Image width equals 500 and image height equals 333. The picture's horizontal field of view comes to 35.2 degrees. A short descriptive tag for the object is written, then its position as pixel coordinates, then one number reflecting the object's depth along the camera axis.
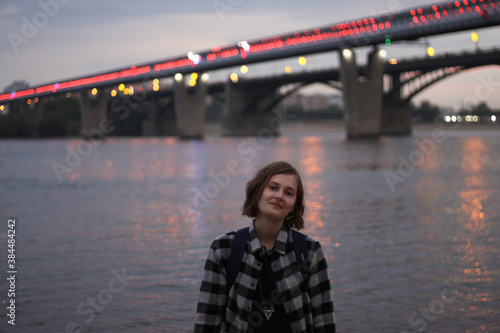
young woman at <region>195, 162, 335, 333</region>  4.05
